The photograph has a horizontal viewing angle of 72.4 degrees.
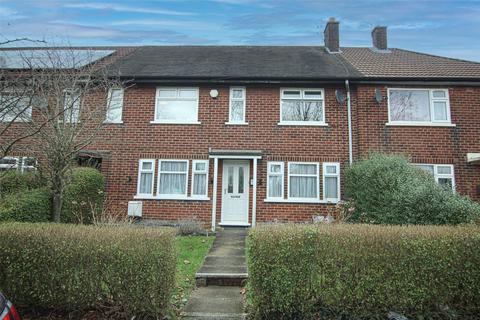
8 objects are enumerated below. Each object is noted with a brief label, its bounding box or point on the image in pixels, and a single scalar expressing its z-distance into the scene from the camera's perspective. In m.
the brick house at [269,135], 11.35
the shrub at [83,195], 9.51
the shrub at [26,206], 7.85
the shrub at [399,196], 7.52
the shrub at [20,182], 9.26
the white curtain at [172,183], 11.59
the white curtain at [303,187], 11.39
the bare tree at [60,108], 7.51
